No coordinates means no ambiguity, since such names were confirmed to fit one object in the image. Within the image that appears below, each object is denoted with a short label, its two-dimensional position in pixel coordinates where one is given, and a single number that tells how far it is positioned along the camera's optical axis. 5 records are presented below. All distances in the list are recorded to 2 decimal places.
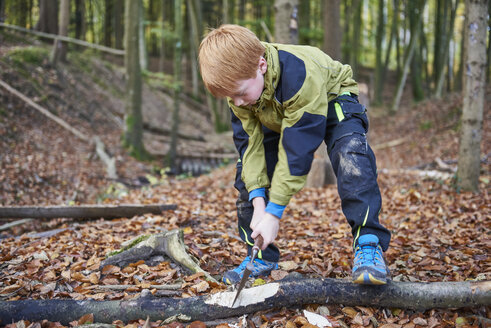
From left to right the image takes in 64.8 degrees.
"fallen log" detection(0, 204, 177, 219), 4.47
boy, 2.07
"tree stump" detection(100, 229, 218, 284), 2.86
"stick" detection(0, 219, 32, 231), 4.61
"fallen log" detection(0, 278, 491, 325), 2.09
